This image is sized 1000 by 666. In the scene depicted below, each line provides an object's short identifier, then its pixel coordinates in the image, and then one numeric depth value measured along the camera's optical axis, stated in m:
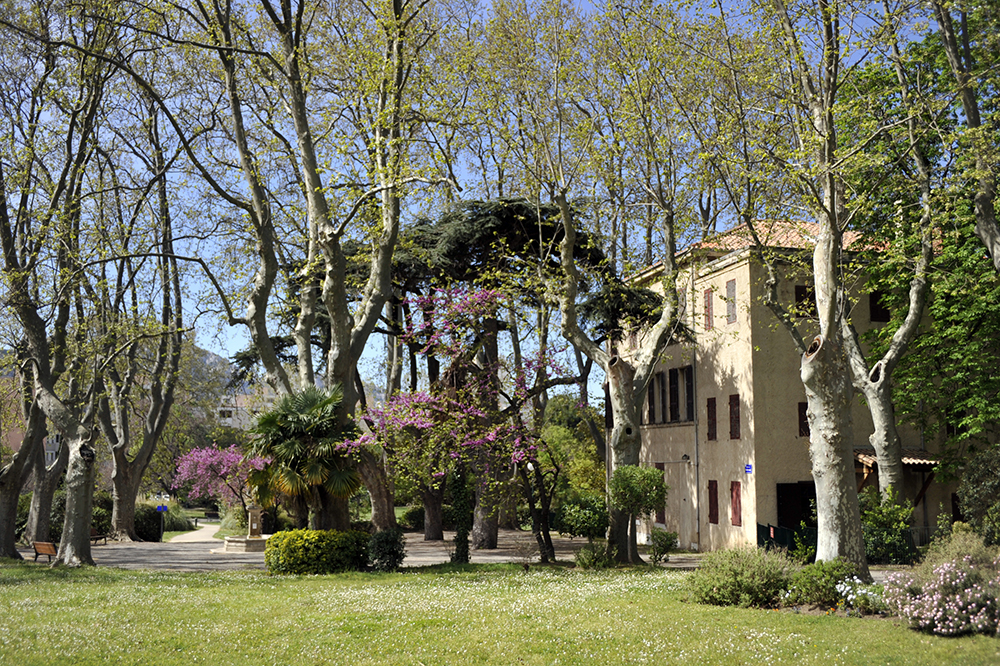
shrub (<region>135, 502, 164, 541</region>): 36.06
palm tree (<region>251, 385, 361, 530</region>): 19.27
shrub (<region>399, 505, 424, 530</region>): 41.62
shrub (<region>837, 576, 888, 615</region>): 11.69
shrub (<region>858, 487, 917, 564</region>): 21.70
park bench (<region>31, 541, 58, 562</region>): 21.03
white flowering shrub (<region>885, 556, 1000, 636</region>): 10.05
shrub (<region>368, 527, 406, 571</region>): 19.36
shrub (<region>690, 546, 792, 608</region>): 12.78
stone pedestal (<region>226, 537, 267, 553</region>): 29.23
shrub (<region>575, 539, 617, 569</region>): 20.03
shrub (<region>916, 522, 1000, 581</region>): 11.04
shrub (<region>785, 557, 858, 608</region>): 12.37
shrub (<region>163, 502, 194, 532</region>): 43.78
